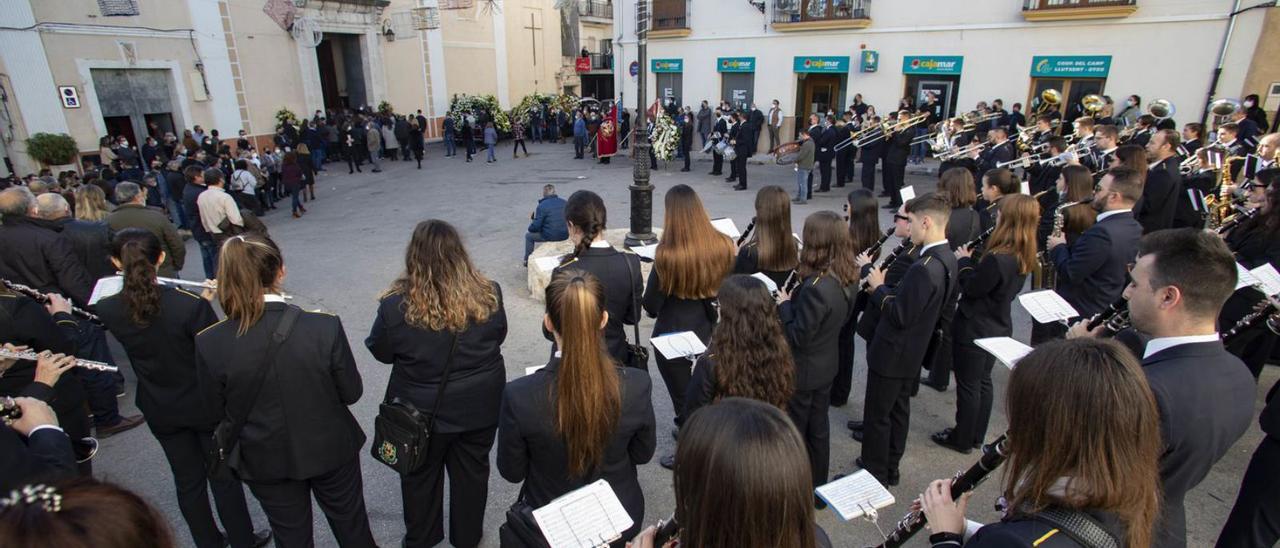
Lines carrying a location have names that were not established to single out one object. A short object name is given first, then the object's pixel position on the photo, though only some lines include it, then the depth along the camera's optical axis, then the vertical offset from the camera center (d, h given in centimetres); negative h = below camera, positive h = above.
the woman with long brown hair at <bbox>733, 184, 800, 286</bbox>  402 -92
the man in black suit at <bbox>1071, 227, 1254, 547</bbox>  203 -90
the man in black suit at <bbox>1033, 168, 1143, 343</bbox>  422 -104
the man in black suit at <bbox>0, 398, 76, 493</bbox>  187 -111
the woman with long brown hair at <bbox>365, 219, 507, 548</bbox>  284 -113
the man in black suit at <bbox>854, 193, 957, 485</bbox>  340 -130
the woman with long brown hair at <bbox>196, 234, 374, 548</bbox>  252 -118
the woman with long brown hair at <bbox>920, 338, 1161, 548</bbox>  153 -87
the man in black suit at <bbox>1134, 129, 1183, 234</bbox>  632 -92
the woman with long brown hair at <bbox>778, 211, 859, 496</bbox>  322 -109
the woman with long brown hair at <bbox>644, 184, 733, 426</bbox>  380 -106
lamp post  802 -102
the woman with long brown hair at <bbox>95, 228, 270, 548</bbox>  306 -127
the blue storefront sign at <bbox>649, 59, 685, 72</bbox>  2112 +106
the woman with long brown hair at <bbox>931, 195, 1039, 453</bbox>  393 -133
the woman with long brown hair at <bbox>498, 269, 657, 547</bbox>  220 -113
